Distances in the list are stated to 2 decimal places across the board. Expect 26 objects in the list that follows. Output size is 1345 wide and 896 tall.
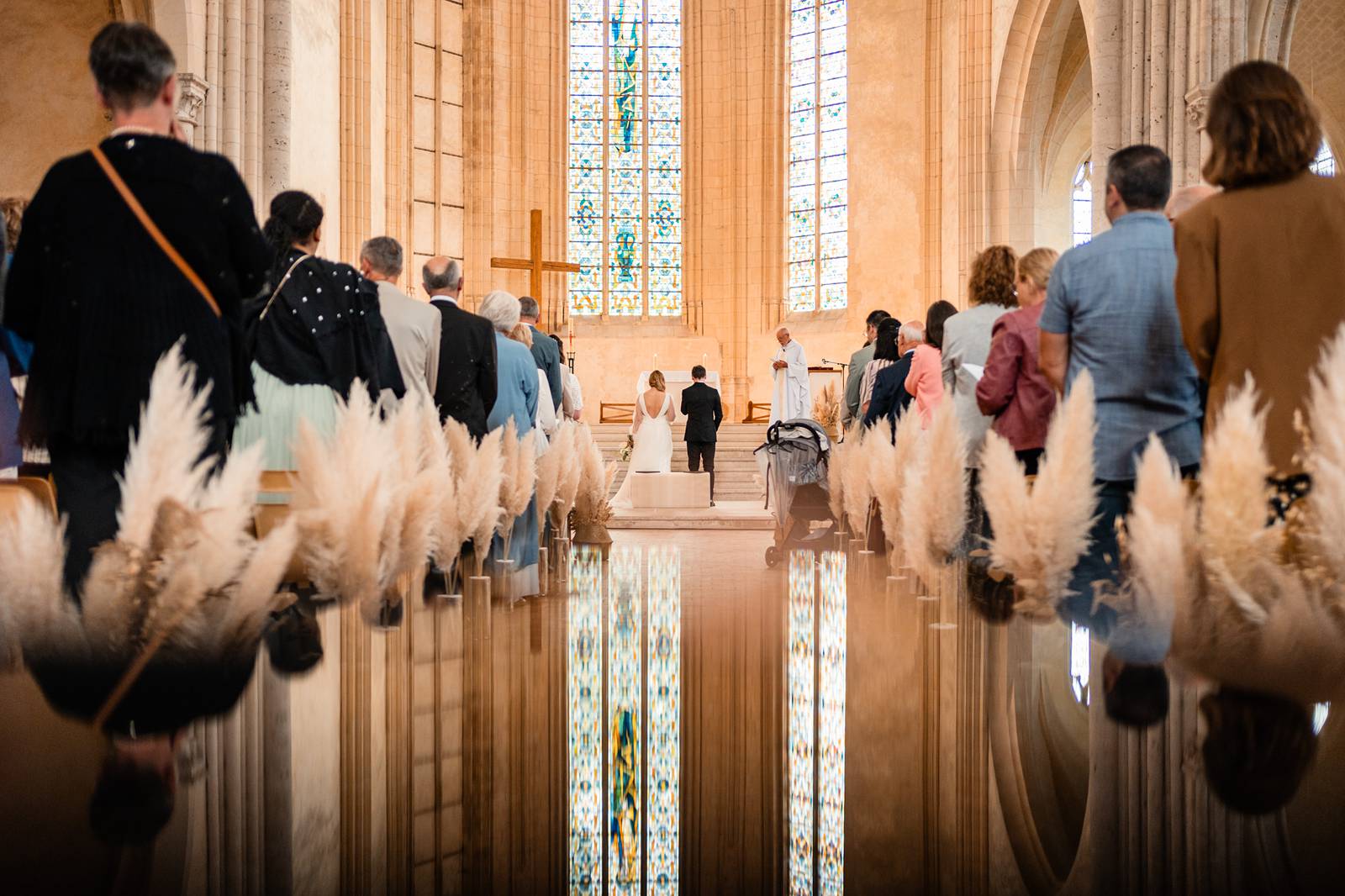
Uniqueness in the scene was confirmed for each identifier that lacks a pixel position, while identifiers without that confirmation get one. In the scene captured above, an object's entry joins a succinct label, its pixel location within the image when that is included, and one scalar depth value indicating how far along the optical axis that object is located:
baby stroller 7.25
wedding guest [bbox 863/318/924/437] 6.75
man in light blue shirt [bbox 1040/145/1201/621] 3.52
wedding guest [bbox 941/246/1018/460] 5.18
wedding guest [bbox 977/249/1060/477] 4.38
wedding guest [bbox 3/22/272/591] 2.89
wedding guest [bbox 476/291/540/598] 6.20
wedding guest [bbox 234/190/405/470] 4.21
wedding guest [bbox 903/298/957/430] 6.13
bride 13.76
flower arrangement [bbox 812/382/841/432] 17.78
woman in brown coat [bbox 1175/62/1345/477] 2.99
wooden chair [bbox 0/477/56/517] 3.06
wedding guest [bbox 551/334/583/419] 9.37
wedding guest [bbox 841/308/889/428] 8.40
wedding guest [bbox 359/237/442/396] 5.08
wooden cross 18.89
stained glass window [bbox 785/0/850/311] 21.00
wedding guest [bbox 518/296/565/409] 7.51
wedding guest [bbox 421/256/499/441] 5.51
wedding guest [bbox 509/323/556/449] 6.80
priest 14.38
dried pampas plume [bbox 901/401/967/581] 3.23
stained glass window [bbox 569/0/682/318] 22.23
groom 14.24
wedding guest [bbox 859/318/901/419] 7.72
